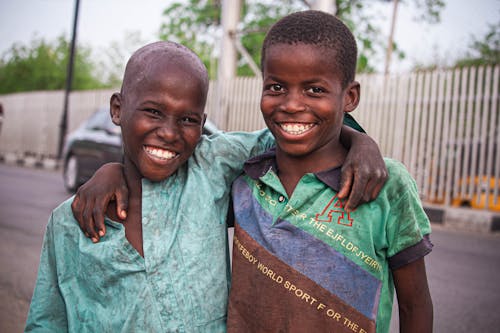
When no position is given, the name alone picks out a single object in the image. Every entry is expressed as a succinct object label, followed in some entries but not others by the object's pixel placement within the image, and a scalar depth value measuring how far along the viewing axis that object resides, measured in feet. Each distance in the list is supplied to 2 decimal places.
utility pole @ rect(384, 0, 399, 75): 54.70
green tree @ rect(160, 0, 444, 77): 57.31
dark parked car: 22.66
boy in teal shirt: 4.88
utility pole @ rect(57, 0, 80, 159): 48.32
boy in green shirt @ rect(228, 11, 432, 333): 4.60
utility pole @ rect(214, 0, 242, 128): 36.29
